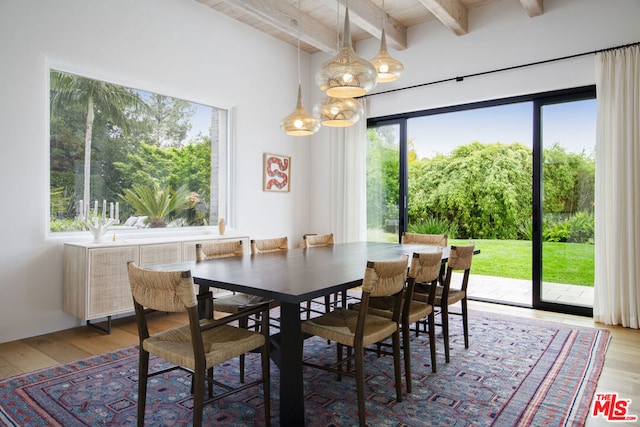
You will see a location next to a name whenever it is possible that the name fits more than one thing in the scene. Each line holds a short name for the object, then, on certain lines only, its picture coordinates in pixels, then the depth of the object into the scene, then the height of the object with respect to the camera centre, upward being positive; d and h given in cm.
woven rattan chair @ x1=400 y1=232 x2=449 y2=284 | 407 -26
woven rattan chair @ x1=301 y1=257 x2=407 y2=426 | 207 -62
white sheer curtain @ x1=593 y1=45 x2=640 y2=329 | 388 +25
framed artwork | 568 +57
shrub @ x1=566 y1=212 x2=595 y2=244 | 432 -14
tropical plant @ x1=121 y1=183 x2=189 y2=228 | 434 +14
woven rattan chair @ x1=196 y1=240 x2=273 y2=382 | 275 -61
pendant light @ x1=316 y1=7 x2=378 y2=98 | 261 +90
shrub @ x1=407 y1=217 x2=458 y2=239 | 799 -25
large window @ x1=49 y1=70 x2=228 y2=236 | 379 +59
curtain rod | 405 +164
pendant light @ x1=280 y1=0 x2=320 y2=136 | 328 +73
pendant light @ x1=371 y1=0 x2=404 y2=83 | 310 +112
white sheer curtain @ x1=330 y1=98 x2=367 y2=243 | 583 +44
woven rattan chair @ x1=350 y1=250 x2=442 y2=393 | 247 -62
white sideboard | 346 -54
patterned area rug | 216 -106
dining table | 194 -34
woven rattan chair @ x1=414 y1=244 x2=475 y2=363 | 298 -56
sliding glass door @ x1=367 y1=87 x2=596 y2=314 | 439 +39
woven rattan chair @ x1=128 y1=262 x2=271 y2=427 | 178 -62
